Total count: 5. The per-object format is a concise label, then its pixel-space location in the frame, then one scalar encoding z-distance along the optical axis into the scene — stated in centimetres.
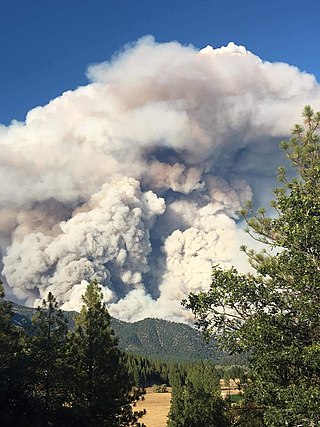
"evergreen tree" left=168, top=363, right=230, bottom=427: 3744
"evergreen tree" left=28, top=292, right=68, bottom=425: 2584
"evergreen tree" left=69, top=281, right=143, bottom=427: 2644
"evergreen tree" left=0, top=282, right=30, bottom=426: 2104
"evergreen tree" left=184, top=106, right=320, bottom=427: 1369
